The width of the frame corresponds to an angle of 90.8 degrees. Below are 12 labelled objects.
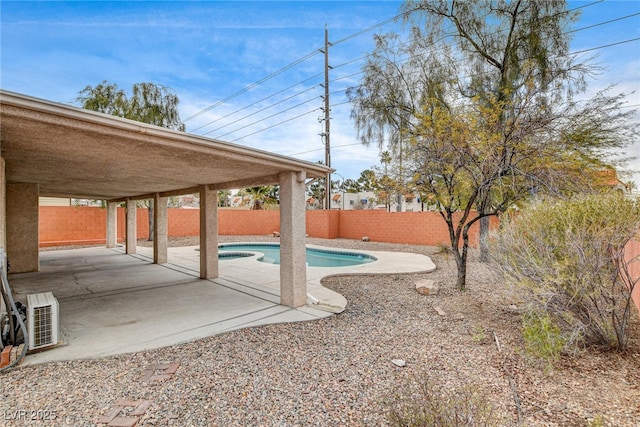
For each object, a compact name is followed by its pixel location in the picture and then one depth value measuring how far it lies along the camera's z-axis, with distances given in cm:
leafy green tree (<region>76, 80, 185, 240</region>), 1582
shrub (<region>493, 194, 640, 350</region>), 385
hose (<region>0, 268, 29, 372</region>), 380
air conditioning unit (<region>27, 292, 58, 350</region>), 408
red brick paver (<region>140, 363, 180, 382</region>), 351
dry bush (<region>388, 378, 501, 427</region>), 243
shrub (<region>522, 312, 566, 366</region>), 380
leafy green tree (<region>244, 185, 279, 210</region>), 2655
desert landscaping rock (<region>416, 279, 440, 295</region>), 713
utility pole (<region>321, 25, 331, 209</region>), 2084
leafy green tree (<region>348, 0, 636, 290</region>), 643
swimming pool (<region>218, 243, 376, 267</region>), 1418
